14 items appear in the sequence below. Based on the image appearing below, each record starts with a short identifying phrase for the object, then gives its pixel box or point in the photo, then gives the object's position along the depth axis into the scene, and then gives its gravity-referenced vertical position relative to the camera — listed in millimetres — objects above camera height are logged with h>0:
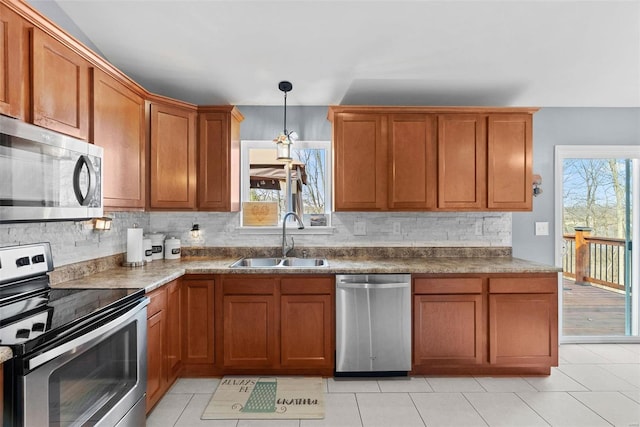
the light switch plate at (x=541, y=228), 3463 -152
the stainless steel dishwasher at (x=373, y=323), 2703 -866
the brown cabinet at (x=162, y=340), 2184 -875
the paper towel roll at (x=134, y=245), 2764 -263
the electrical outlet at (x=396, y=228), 3426 -152
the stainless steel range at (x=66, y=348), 1223 -571
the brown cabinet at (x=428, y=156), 3062 +506
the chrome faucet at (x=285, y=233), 3303 -203
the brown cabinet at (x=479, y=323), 2734 -875
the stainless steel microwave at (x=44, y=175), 1403 +172
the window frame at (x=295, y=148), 3469 +473
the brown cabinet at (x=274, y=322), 2709 -859
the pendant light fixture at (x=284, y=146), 2769 +536
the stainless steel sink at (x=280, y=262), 3160 -462
